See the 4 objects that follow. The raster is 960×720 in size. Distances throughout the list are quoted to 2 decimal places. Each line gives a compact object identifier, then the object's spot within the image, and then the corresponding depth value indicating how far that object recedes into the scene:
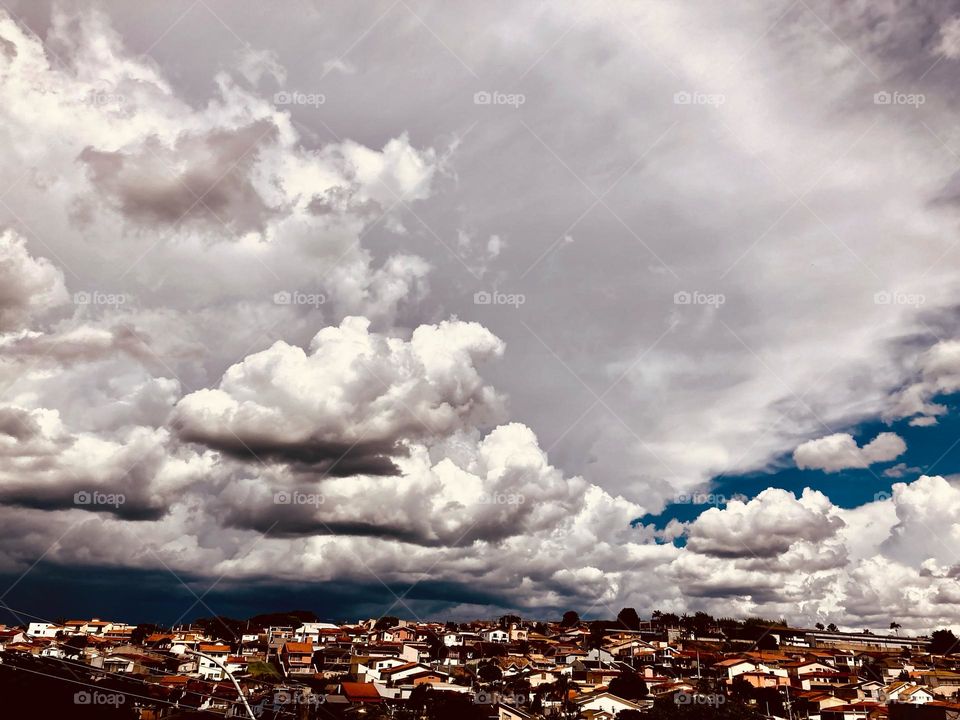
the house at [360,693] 77.56
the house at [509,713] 72.75
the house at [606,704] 77.44
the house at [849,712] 76.16
